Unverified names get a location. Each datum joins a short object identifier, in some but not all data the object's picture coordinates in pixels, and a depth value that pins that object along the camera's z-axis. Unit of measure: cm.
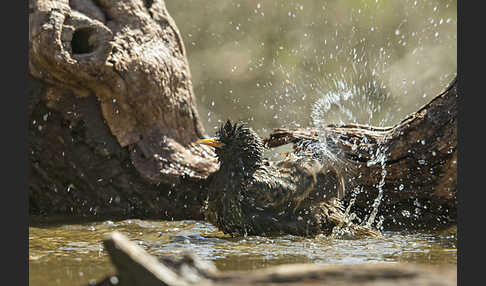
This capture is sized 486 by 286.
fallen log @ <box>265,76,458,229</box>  912
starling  859
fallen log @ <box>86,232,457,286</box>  292
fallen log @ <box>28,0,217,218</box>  995
